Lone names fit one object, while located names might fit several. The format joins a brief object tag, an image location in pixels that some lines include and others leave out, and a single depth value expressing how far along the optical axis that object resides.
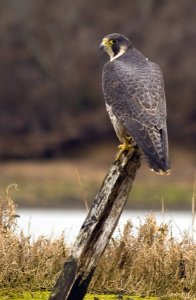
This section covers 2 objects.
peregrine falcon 18.23
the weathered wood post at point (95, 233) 18.31
